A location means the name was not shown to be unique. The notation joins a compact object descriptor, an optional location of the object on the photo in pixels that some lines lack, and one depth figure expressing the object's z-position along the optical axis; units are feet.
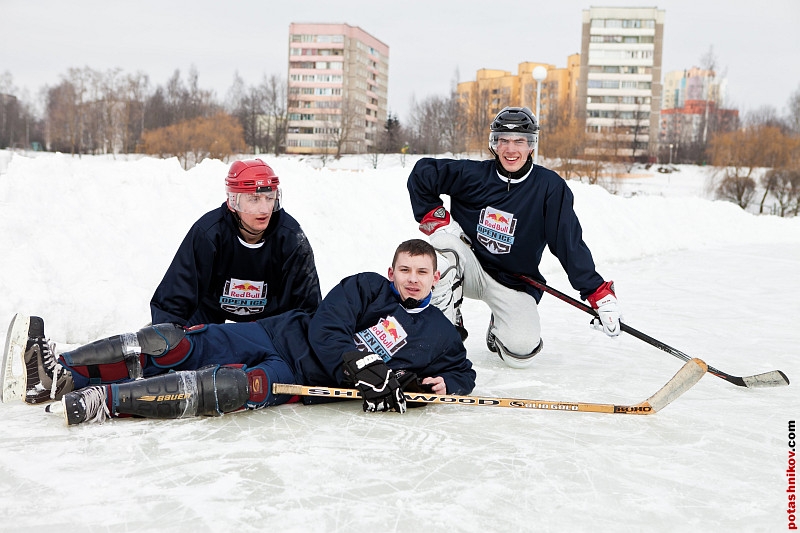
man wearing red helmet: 8.47
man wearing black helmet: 10.24
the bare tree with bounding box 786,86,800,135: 146.79
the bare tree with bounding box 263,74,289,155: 133.90
